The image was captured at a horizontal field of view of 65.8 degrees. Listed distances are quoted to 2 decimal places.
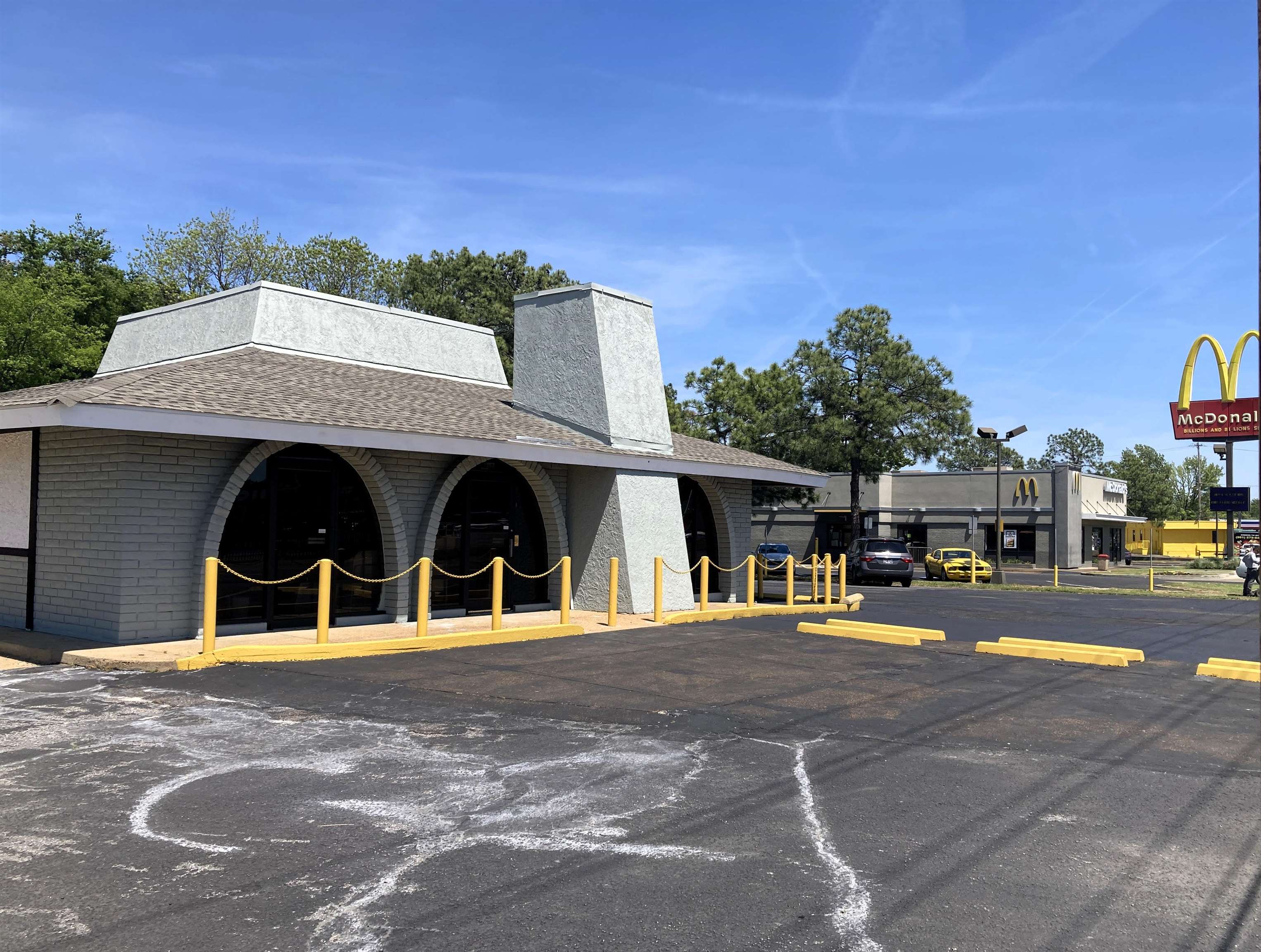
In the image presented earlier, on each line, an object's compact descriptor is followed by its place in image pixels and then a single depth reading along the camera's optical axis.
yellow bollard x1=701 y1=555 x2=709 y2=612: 18.52
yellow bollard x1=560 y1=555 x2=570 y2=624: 15.28
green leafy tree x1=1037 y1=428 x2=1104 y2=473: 115.81
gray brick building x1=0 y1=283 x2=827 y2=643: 12.83
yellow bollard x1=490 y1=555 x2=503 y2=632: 14.40
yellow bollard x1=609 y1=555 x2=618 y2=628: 16.78
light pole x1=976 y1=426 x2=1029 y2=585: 37.44
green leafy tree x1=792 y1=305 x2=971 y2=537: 44.59
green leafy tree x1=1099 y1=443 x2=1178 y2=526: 91.00
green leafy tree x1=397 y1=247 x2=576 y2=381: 54.00
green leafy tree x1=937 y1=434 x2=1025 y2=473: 47.44
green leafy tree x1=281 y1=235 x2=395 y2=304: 54.50
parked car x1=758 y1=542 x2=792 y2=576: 39.44
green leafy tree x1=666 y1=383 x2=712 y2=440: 45.88
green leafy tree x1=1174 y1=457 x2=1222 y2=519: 114.31
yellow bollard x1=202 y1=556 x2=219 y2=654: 11.41
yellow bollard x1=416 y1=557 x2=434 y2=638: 13.39
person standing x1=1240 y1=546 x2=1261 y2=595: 29.09
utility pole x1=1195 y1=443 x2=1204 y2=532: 105.76
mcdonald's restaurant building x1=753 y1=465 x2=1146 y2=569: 53.69
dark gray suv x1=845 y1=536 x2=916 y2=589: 35.84
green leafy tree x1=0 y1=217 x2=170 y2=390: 34.50
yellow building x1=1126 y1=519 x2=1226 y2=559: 79.38
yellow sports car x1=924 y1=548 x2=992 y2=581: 40.78
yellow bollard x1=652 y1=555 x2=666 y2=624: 17.31
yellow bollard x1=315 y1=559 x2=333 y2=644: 12.38
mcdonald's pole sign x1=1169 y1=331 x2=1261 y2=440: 41.28
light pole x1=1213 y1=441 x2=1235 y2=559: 48.56
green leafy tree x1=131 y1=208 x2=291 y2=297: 52.50
